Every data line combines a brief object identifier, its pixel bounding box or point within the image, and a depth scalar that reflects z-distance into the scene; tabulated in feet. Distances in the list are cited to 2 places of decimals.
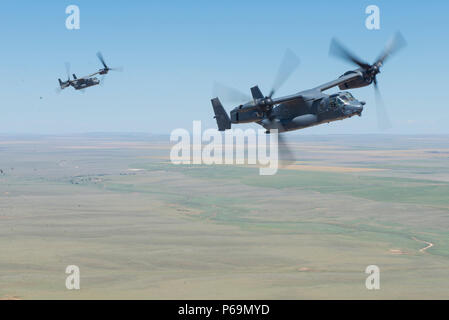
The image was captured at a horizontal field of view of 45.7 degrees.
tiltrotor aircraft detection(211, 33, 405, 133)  155.63
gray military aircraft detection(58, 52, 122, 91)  357.61
